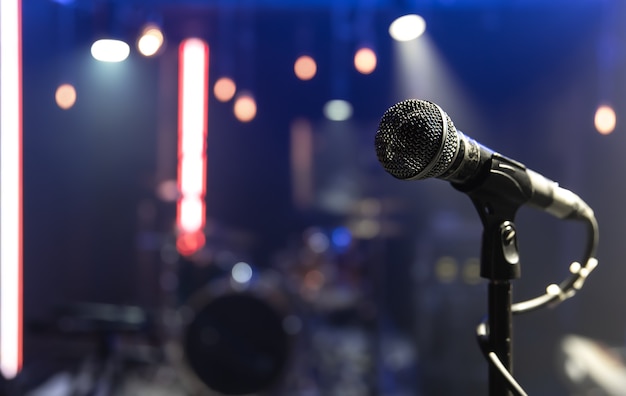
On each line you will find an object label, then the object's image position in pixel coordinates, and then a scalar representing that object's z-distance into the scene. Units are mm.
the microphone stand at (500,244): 972
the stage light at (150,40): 2799
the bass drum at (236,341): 2727
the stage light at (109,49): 2787
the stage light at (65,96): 2758
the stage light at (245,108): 2920
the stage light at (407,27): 2588
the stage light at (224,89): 2889
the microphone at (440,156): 868
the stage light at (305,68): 2832
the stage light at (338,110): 2834
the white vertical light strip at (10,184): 2584
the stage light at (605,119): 2422
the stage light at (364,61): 2760
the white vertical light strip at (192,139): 2863
